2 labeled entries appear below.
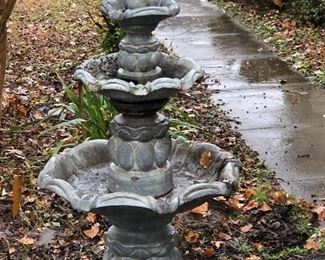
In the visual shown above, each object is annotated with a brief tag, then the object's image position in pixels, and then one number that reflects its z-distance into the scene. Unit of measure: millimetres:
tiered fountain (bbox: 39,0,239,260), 3377
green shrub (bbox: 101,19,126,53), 8508
